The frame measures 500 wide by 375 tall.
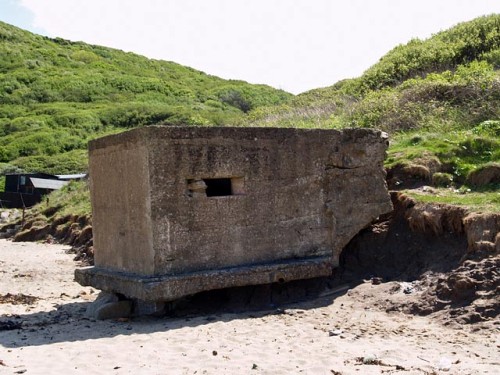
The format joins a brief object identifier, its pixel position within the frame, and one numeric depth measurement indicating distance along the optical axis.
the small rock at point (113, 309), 8.59
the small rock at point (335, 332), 7.27
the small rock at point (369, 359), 6.21
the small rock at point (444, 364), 5.98
